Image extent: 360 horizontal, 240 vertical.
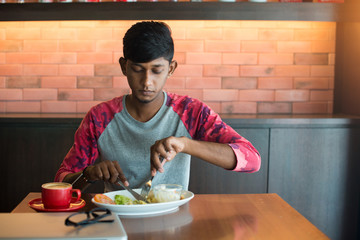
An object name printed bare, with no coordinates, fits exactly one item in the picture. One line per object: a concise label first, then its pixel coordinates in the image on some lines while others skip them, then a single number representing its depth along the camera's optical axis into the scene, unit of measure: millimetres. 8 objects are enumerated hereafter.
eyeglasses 1040
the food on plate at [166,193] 1411
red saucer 1381
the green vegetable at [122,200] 1434
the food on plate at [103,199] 1437
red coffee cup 1370
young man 1740
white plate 1334
